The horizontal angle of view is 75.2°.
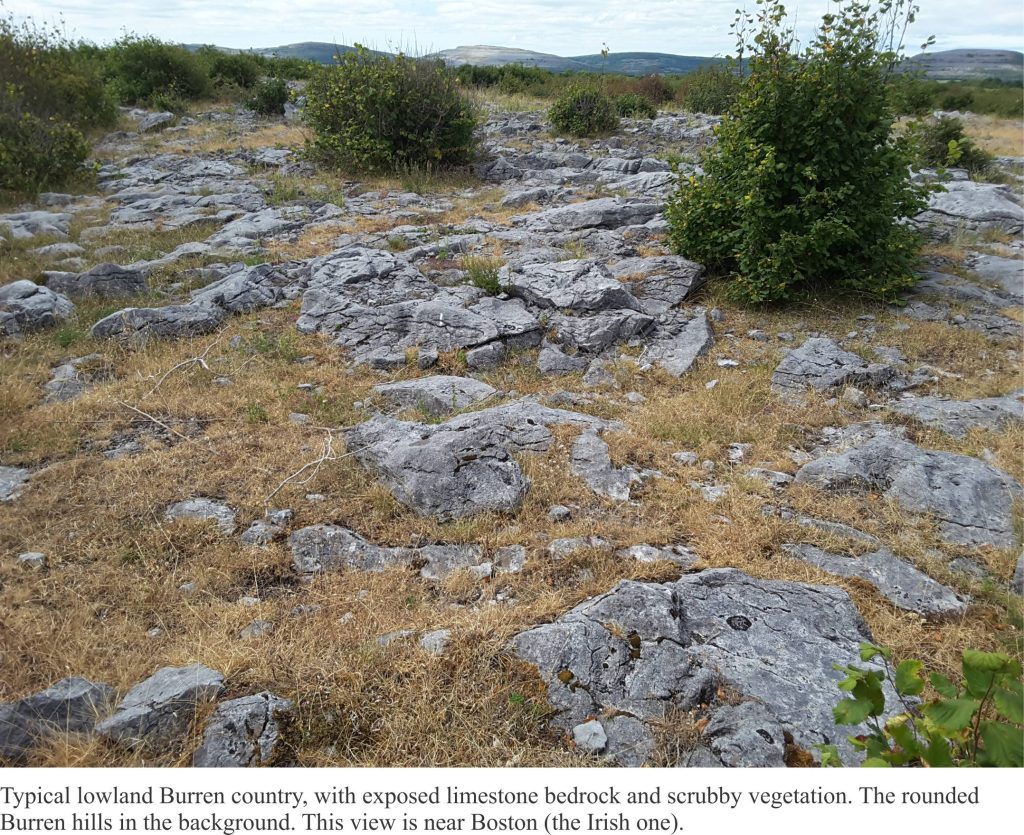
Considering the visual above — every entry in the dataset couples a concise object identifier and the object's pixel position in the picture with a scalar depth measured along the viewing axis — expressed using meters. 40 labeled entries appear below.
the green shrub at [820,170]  6.73
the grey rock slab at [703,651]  2.68
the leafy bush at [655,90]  23.28
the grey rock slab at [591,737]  2.55
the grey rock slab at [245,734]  2.48
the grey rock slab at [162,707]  2.55
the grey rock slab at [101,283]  7.86
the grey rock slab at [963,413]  5.01
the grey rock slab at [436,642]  2.99
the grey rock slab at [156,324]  6.77
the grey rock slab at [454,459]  4.18
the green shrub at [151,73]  21.59
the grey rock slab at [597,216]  9.96
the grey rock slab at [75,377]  5.73
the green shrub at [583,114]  17.30
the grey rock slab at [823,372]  5.73
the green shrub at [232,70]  23.59
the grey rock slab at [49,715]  2.52
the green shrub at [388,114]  13.34
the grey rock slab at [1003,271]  7.53
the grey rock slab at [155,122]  18.75
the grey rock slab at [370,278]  7.67
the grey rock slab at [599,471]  4.41
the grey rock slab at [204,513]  4.11
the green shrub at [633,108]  19.34
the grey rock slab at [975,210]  9.61
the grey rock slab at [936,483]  3.89
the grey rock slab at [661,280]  7.54
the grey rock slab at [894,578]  3.37
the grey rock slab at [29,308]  6.93
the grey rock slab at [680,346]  6.31
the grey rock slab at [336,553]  3.78
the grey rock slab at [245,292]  7.64
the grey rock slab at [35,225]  9.95
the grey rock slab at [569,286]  7.21
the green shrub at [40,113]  12.45
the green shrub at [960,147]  13.47
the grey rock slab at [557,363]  6.37
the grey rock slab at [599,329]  6.72
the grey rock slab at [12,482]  4.34
